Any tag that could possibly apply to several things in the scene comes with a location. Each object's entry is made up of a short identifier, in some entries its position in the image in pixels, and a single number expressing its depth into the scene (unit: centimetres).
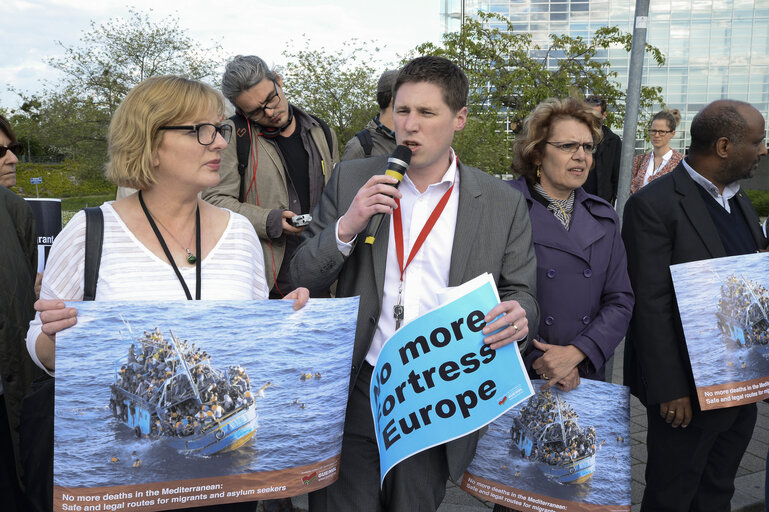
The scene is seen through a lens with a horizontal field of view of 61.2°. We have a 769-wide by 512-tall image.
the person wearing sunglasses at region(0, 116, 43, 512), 288
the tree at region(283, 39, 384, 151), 2416
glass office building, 4044
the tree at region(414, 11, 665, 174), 1720
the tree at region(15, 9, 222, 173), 2631
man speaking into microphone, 254
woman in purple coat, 288
